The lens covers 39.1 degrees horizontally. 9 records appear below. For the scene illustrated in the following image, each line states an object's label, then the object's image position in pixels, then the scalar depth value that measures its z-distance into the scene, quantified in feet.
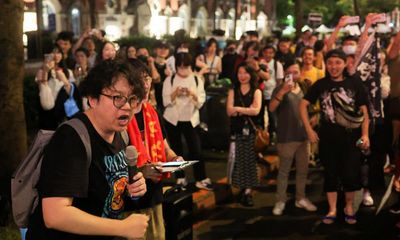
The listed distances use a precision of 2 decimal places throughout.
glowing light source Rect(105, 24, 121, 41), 137.39
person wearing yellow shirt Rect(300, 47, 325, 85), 26.14
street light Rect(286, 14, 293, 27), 179.30
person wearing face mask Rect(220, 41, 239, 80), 39.22
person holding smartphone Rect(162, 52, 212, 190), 23.75
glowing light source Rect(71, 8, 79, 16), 122.64
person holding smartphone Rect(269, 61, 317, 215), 22.24
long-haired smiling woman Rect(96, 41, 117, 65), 24.44
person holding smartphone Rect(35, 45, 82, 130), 21.79
